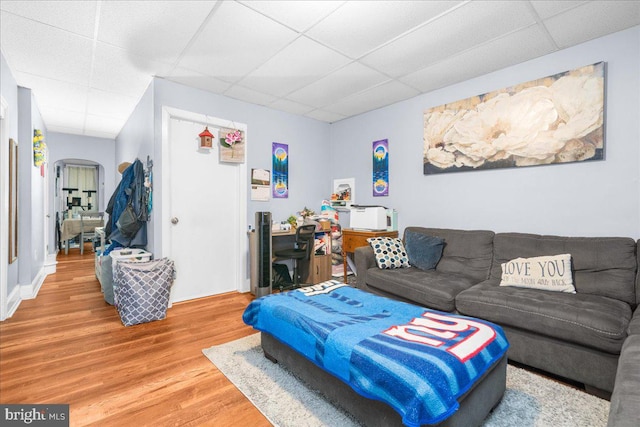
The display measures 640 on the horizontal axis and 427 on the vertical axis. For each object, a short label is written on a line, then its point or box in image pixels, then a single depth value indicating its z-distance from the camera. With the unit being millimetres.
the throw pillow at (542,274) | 2312
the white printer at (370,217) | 3891
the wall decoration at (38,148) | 4055
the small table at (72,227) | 6792
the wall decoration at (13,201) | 3139
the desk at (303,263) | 3820
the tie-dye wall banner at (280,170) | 4301
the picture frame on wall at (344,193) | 4668
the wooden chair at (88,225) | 6883
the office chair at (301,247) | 3715
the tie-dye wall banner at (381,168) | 4172
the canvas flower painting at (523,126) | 2525
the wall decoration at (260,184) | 4066
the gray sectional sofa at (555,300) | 1723
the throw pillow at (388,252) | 3250
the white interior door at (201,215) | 3479
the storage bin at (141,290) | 2861
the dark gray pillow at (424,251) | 3191
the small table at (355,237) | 3842
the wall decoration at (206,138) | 3543
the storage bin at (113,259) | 3299
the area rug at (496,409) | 1586
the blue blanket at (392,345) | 1230
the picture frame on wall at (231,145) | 3775
